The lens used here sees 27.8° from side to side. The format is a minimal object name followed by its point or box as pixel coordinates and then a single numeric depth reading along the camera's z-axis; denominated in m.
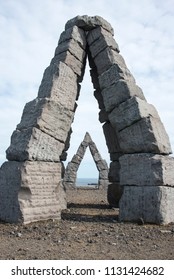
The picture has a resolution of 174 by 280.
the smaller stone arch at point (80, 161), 20.91
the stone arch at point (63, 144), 7.03
